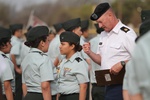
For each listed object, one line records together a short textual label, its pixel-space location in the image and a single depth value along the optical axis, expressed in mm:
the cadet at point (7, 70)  9247
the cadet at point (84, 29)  15727
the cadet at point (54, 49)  15084
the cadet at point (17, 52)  14637
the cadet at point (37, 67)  8822
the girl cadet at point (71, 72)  9421
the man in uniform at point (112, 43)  8353
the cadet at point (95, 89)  11502
